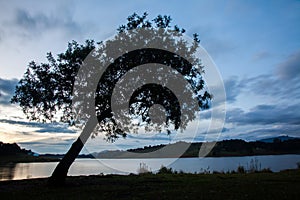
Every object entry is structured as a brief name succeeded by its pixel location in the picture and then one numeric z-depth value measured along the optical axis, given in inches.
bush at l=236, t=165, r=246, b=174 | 1071.9
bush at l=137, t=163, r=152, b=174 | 1104.3
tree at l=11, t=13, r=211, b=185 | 653.3
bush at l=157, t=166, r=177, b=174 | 1108.5
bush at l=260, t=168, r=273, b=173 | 1031.5
